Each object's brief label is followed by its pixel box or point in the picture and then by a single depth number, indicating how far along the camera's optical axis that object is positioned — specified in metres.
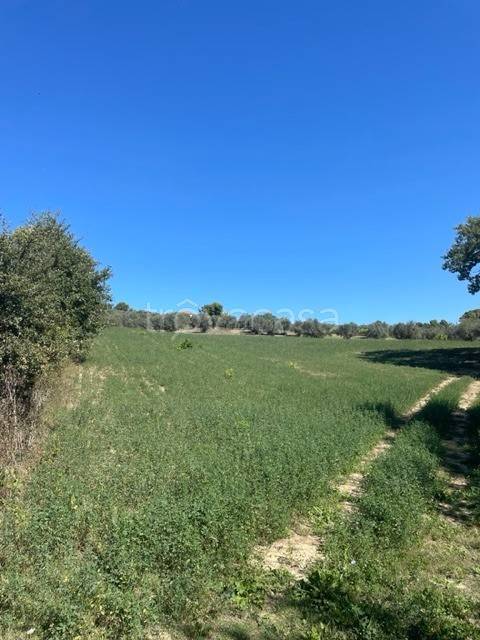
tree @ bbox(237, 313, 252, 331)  115.31
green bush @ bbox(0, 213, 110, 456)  10.24
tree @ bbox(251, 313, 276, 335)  110.44
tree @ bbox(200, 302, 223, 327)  147.12
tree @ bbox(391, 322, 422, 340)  88.86
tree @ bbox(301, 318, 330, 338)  105.36
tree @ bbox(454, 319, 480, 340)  75.75
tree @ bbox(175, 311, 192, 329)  111.90
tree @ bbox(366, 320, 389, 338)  94.12
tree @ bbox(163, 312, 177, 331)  110.88
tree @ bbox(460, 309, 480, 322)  96.69
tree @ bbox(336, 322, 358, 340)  102.56
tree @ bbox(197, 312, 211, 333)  114.38
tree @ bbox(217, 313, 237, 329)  117.88
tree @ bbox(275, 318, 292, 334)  110.57
